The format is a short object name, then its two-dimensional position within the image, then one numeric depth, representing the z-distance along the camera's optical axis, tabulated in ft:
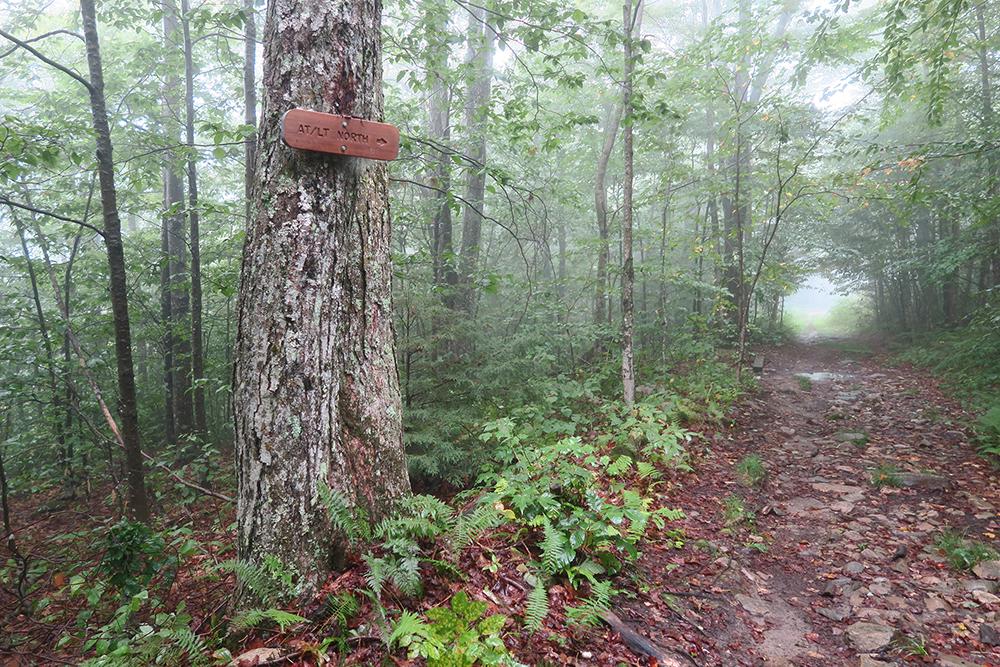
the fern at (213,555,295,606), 7.66
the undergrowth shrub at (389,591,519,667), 6.70
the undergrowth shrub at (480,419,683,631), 10.40
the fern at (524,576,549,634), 8.04
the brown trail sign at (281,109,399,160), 7.77
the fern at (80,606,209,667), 6.78
